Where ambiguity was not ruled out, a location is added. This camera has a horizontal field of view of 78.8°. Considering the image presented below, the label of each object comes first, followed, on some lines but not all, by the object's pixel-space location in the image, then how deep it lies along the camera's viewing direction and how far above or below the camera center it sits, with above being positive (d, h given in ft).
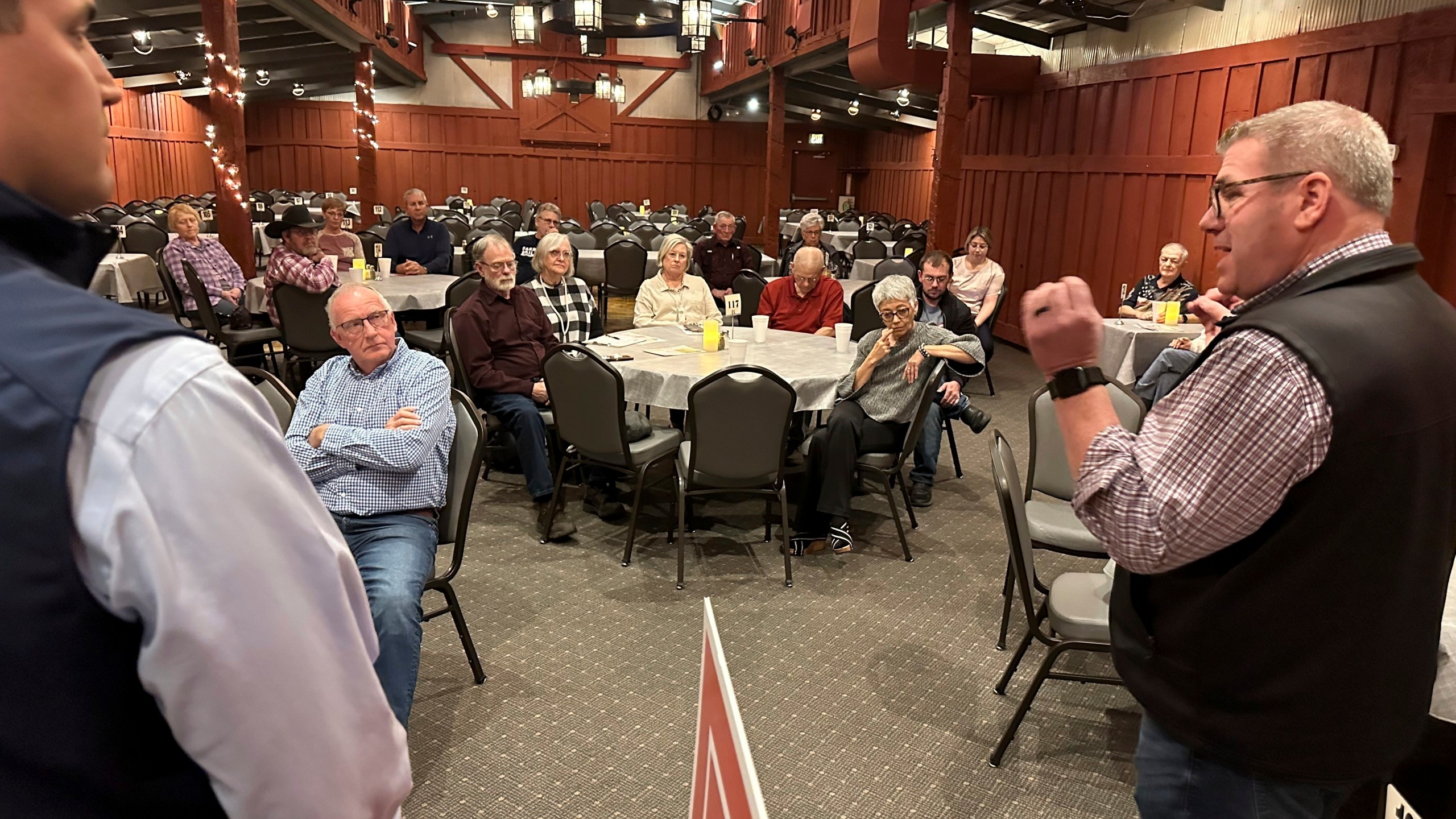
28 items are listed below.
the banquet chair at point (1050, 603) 7.84 -3.32
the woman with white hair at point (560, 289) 16.71 -1.34
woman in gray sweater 12.98 -2.55
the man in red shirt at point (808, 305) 18.29 -1.56
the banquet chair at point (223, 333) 18.65 -2.68
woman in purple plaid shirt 20.56 -1.34
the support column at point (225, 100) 24.14 +2.85
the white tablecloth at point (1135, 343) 17.85 -2.05
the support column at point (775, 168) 45.80 +3.04
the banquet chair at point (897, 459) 12.53 -3.30
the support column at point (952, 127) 26.89 +3.26
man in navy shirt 24.57 -0.78
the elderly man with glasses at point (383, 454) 7.82 -2.31
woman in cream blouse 18.04 -1.48
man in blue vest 1.87 -0.74
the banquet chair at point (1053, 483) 9.89 -2.98
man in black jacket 14.83 -2.44
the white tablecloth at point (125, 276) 23.36 -1.99
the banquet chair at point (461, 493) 8.88 -2.80
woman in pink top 21.93 -1.04
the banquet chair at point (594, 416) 11.87 -2.67
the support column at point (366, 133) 42.24 +3.75
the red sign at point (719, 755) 2.60 -1.72
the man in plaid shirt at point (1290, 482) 3.82 -1.04
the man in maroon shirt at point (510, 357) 14.23 -2.28
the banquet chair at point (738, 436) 11.30 -2.69
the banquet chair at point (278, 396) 9.81 -2.05
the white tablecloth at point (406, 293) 19.79 -1.82
